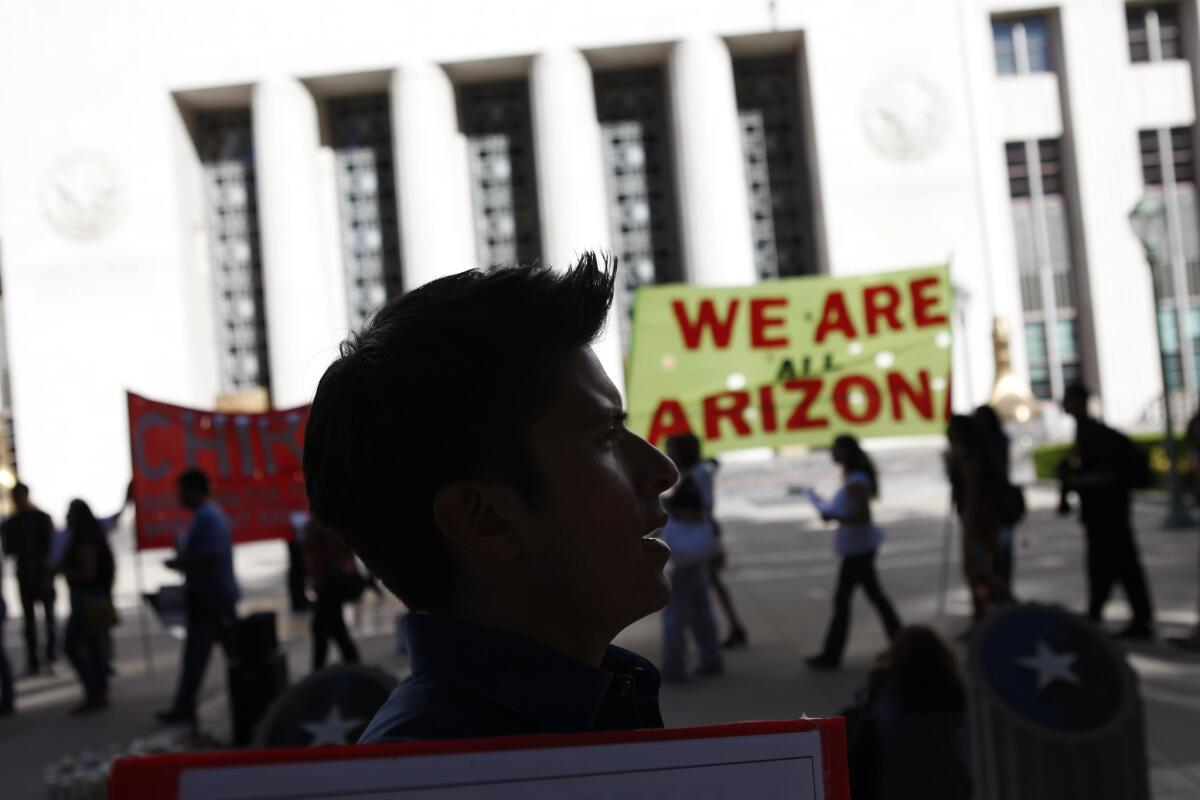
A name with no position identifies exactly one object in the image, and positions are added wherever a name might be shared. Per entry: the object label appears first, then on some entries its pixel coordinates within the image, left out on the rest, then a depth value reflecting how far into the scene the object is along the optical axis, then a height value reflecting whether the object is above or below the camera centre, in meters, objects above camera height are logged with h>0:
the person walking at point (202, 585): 7.20 -0.81
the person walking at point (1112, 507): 7.62 -0.86
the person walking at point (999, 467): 7.61 -0.53
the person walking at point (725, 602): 8.45 -1.42
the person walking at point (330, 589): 7.73 -0.97
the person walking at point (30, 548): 9.23 -0.59
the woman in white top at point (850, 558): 7.49 -1.04
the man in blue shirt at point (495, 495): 1.01 -0.06
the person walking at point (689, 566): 7.38 -0.98
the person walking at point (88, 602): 8.12 -0.94
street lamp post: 13.48 +1.48
